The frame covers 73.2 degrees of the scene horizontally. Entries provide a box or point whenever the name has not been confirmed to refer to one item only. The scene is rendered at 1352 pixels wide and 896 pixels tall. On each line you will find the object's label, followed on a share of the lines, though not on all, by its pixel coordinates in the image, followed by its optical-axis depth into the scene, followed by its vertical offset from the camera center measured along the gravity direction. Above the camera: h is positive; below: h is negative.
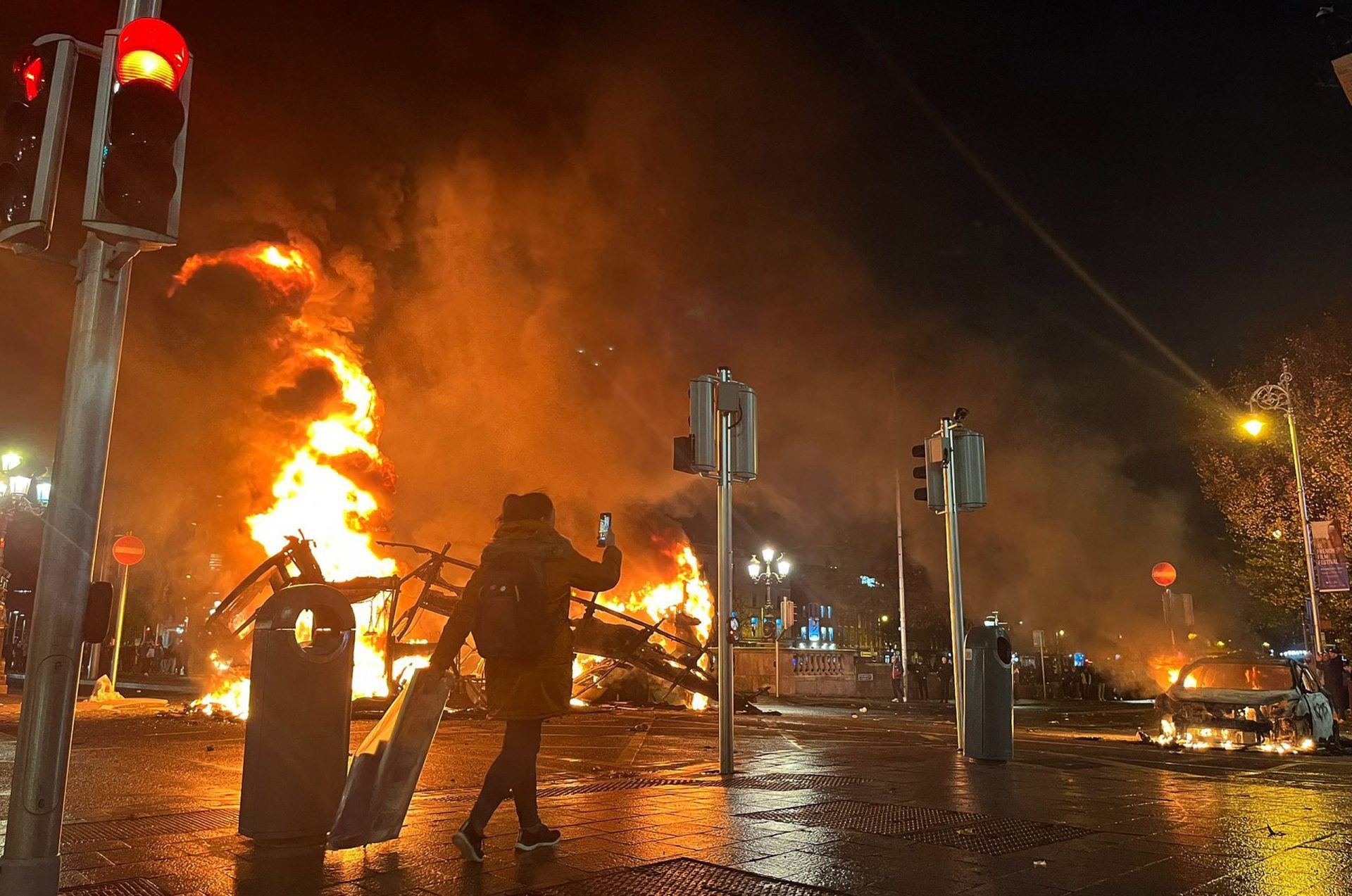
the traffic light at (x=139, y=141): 3.55 +1.89
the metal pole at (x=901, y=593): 33.69 +1.54
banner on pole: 19.98 +1.68
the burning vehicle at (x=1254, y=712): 12.00 -1.04
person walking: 4.36 -0.07
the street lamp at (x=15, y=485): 21.92 +3.39
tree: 22.89 +4.51
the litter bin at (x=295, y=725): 4.61 -0.50
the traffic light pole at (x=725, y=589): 8.02 +0.37
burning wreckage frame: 13.20 -0.03
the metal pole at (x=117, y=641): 19.63 -0.34
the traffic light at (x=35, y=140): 3.62 +1.94
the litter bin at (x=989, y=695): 9.02 -0.63
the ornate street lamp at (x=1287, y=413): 20.66 +5.11
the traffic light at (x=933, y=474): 10.38 +1.79
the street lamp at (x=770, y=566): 26.41 +1.86
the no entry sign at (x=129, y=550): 18.16 +1.49
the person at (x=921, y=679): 29.72 -1.52
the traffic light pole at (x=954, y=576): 9.69 +0.59
